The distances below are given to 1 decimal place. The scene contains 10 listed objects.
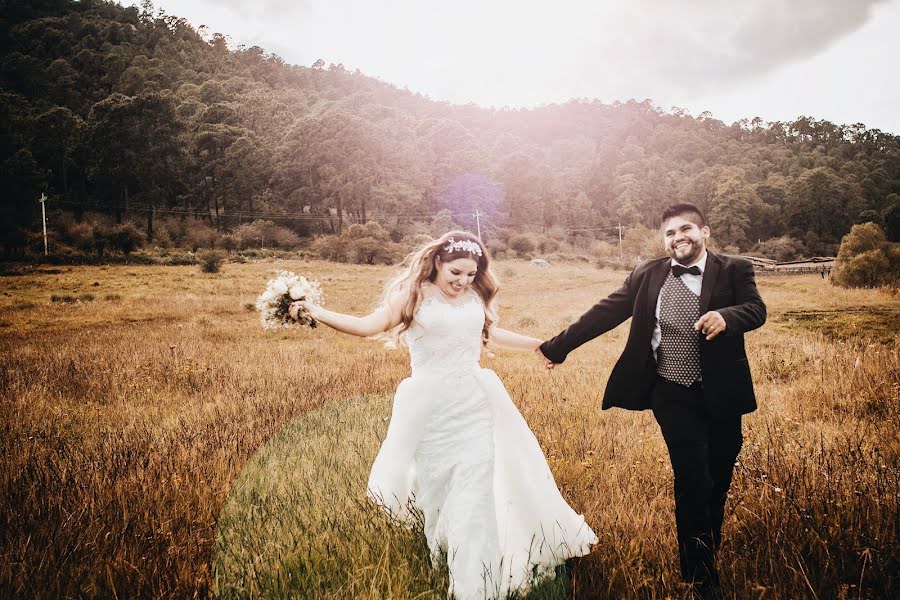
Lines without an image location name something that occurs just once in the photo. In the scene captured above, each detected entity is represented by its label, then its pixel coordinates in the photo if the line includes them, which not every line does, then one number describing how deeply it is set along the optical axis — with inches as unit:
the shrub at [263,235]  1892.2
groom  99.7
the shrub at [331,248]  1783.2
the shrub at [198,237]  1588.3
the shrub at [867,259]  959.0
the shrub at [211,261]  1112.8
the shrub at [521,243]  2482.8
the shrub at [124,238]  1125.7
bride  98.2
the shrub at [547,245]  2712.6
